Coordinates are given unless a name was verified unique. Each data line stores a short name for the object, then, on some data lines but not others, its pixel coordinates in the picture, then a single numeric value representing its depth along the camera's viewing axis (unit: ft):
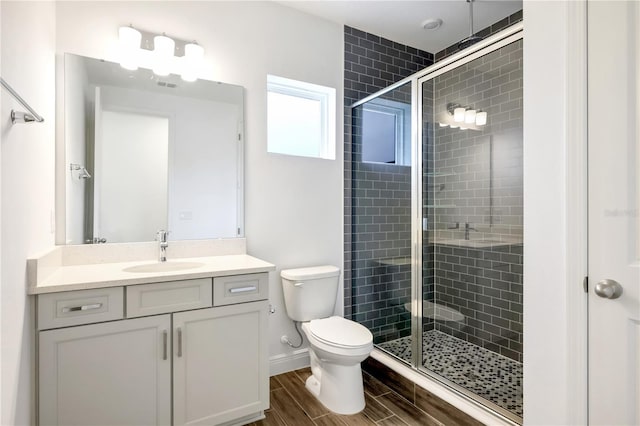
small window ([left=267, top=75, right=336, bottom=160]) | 8.36
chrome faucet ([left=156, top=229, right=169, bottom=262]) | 6.62
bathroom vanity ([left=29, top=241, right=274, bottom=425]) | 4.66
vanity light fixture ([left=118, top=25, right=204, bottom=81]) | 6.44
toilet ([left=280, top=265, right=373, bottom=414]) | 6.36
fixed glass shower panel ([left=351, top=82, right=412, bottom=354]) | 7.89
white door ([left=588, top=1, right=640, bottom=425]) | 3.82
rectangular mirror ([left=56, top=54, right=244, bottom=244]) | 6.15
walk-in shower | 6.89
